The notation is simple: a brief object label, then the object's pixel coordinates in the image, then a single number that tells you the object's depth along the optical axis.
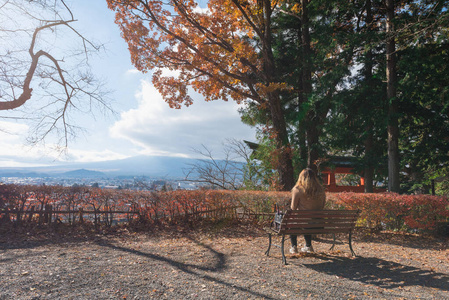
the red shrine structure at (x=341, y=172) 17.87
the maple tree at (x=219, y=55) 11.85
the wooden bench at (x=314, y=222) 5.18
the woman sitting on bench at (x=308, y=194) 5.48
